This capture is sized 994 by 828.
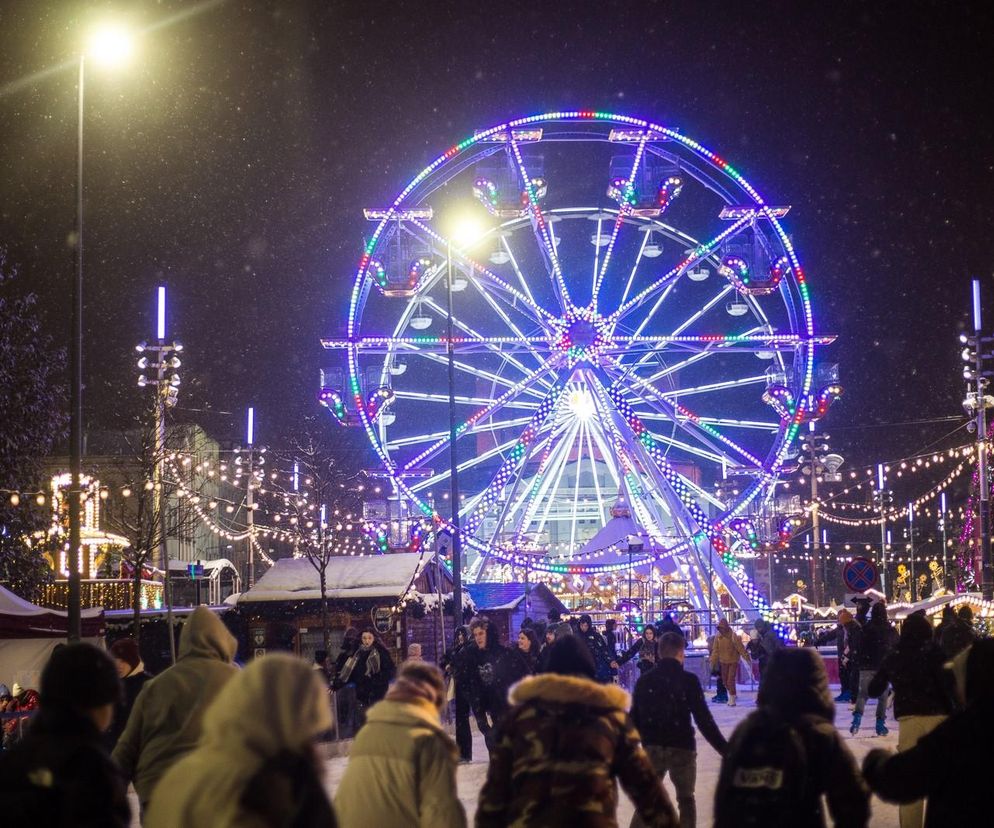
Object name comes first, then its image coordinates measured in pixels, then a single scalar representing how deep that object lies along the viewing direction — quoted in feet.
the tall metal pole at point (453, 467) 86.43
